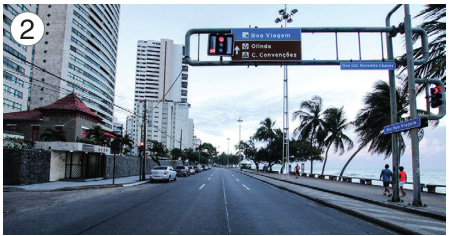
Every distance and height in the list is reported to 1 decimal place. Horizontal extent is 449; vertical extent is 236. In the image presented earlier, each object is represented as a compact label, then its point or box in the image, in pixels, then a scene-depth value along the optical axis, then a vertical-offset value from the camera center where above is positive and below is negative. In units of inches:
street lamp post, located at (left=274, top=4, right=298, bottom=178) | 1044.2 +456.7
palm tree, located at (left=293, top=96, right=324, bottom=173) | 1514.5 +111.2
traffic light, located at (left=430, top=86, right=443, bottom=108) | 386.0 +62.0
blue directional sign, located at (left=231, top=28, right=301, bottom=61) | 427.5 +145.6
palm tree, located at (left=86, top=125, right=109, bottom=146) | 1332.4 +20.3
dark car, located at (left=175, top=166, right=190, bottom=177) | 1445.6 -162.9
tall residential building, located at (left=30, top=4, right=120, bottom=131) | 2463.1 +810.9
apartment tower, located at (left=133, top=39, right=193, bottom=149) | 5118.1 +1041.9
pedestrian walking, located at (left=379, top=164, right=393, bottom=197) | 586.2 -75.4
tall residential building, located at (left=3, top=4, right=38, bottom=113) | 1941.4 +491.6
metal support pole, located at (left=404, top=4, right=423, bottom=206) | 415.8 +63.1
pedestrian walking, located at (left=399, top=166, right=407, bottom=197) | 531.8 -68.8
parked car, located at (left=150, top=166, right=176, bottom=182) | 985.5 -122.1
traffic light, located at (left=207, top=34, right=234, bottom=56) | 421.4 +141.3
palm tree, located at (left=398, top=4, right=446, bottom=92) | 392.2 +141.1
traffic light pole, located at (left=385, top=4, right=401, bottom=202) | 464.1 +43.1
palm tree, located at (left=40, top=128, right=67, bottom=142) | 1103.6 +8.0
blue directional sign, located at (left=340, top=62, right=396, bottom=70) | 429.4 +115.9
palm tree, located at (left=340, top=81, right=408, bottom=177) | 936.9 +73.6
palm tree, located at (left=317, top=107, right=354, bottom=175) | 1432.1 +53.3
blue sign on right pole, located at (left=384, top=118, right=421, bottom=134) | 398.8 +23.2
